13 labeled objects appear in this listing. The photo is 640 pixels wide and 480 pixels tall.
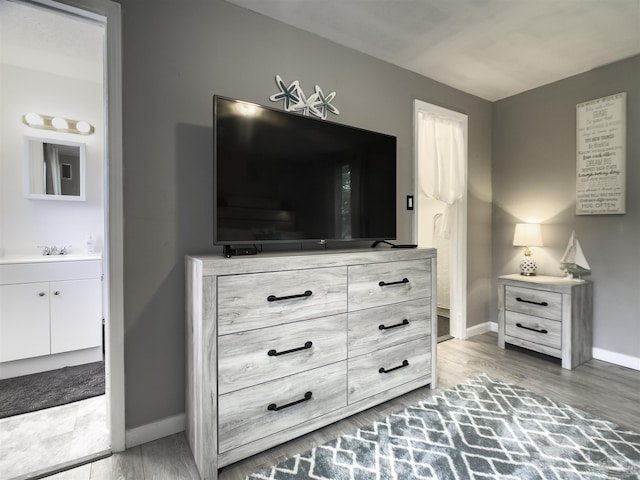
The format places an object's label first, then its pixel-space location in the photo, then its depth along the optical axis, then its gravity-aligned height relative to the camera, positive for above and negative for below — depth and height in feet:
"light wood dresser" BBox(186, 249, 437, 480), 4.61 -1.82
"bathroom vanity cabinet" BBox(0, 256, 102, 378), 7.84 -2.04
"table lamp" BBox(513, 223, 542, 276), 9.84 -0.16
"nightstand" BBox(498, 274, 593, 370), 8.43 -2.26
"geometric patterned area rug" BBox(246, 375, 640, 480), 4.70 -3.46
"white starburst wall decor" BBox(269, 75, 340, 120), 6.89 +3.00
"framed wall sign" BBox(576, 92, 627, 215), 8.61 +2.21
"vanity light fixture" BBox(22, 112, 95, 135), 9.04 +3.23
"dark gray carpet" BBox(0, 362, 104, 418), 6.68 -3.55
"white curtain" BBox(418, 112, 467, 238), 9.49 +2.36
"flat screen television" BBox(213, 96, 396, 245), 5.33 +1.08
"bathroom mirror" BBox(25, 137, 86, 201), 9.01 +1.90
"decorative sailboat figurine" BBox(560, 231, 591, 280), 8.96 -0.73
